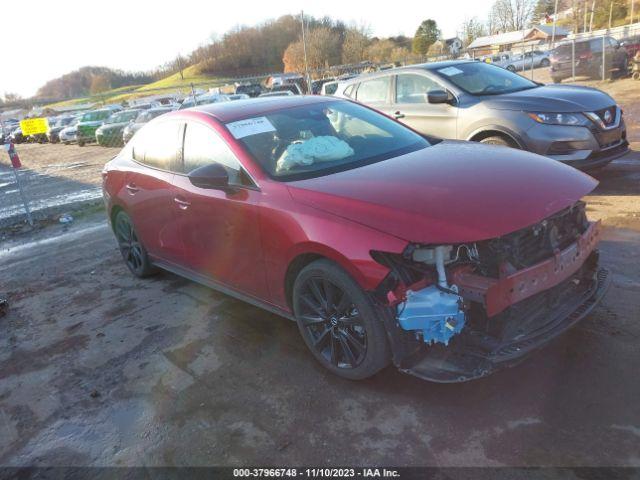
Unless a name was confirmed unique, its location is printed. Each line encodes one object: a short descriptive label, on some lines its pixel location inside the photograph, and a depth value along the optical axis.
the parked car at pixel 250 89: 35.24
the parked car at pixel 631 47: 21.05
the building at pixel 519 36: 68.25
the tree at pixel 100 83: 122.14
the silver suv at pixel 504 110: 5.84
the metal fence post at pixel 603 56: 17.88
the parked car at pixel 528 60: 34.40
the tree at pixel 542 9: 85.39
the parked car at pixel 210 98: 23.74
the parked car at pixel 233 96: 24.64
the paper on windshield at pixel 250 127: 3.71
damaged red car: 2.61
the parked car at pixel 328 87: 11.81
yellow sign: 10.03
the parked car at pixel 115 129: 22.47
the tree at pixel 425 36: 78.32
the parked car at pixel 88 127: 25.58
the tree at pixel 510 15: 76.44
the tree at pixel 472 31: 77.64
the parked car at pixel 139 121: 19.92
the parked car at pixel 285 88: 24.39
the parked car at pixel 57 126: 31.94
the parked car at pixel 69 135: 27.78
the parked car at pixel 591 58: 19.33
